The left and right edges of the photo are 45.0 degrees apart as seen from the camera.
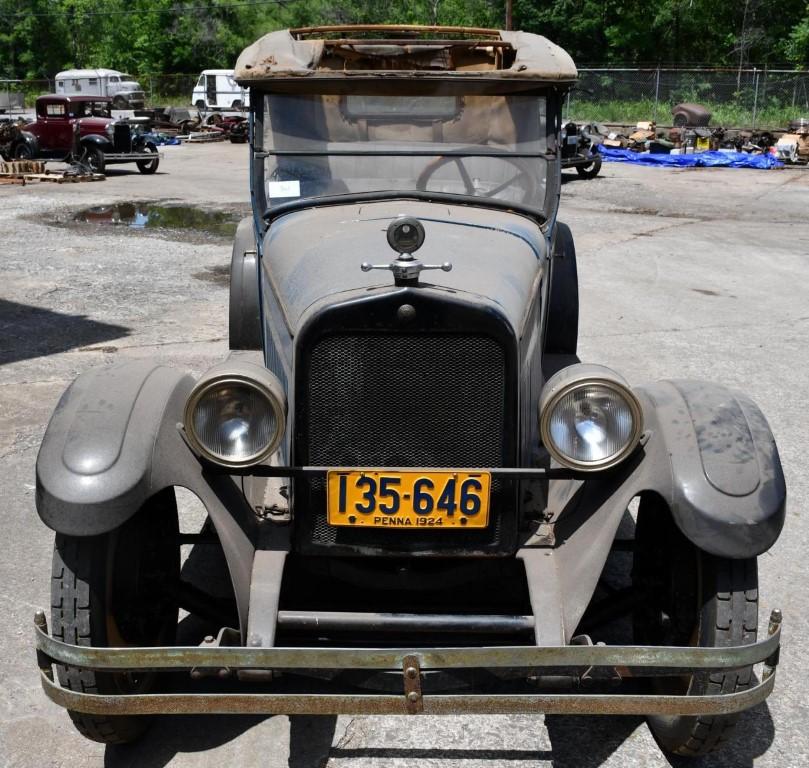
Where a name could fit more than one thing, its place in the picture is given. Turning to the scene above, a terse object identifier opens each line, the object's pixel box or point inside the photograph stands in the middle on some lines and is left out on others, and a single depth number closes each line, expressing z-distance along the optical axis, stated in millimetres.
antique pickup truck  21266
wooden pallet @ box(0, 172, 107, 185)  19705
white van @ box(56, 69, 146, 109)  44281
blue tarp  23844
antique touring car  2746
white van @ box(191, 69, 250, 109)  39719
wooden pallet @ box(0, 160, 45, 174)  20422
